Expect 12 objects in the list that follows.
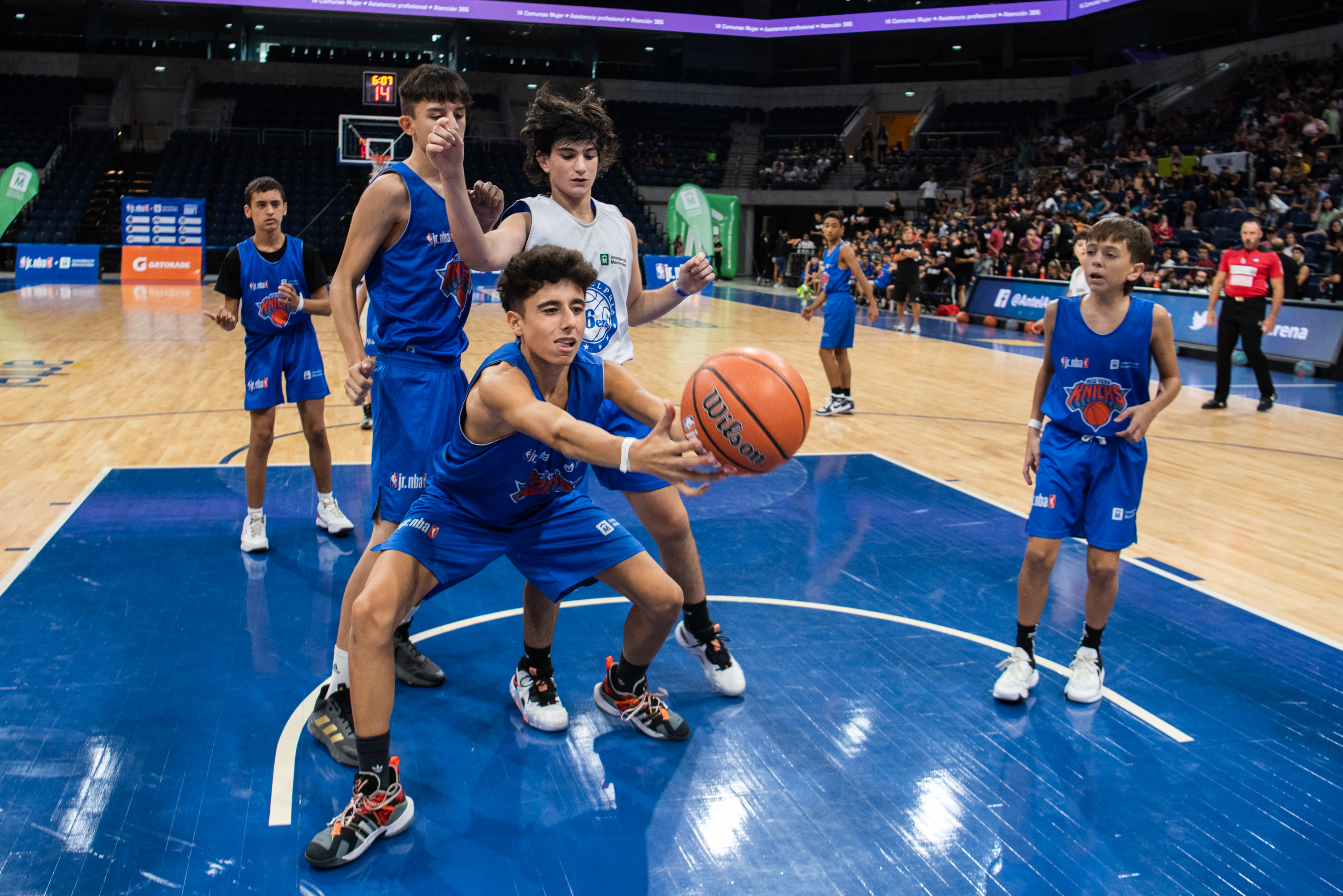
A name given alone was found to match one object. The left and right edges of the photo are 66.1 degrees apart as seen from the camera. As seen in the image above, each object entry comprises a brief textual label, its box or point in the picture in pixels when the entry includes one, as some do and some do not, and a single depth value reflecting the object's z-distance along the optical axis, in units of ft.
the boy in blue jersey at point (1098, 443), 11.60
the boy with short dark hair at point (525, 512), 8.44
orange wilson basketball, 7.38
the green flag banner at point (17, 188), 72.69
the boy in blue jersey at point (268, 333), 16.21
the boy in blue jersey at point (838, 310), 29.04
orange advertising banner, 75.51
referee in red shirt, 30.86
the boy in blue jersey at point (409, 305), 10.71
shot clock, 75.20
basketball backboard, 71.67
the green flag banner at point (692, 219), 82.74
